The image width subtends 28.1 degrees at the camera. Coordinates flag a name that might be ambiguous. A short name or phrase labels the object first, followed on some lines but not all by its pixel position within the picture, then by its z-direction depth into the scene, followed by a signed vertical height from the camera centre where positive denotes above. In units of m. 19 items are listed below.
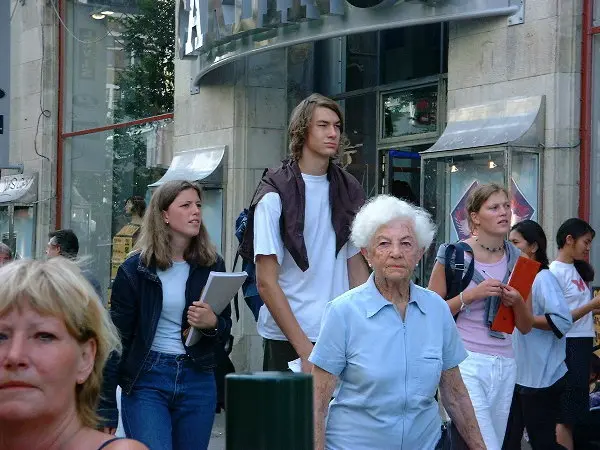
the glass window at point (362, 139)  12.34 +0.93
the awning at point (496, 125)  8.73 +0.79
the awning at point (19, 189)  17.38 +0.48
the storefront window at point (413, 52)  11.57 +1.75
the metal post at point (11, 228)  17.75 -0.09
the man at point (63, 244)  9.29 -0.17
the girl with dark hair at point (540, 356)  7.61 -0.81
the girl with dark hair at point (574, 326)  8.20 -0.66
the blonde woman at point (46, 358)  2.59 -0.30
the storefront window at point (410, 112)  11.50 +1.15
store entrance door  11.87 +0.56
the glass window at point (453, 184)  9.03 +0.35
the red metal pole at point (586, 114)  8.75 +0.86
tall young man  5.37 -0.03
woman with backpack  6.02 -0.36
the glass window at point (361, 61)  12.43 +1.75
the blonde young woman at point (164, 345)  5.73 -0.58
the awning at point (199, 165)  12.27 +0.63
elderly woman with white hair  4.43 -0.49
